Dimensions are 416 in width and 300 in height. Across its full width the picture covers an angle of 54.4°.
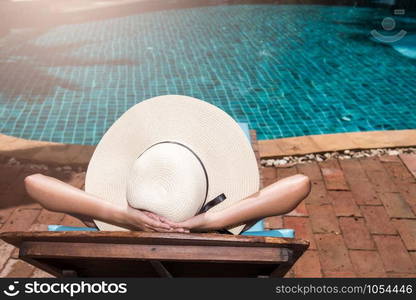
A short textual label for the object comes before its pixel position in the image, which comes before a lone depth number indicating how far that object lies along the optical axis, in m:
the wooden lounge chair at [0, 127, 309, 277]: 1.63
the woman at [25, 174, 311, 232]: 2.11
